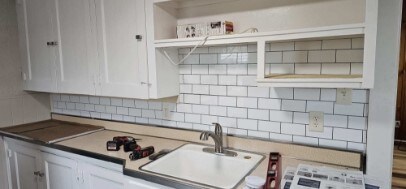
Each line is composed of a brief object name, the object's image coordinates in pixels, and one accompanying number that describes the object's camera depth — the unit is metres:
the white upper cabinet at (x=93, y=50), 1.76
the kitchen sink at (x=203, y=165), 1.58
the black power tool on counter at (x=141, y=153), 1.63
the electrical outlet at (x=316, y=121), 1.53
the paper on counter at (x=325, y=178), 1.20
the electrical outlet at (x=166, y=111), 2.05
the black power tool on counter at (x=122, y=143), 1.78
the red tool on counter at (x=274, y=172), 1.22
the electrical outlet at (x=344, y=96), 1.44
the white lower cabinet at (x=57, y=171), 1.71
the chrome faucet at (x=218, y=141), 1.69
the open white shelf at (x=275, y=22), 1.14
